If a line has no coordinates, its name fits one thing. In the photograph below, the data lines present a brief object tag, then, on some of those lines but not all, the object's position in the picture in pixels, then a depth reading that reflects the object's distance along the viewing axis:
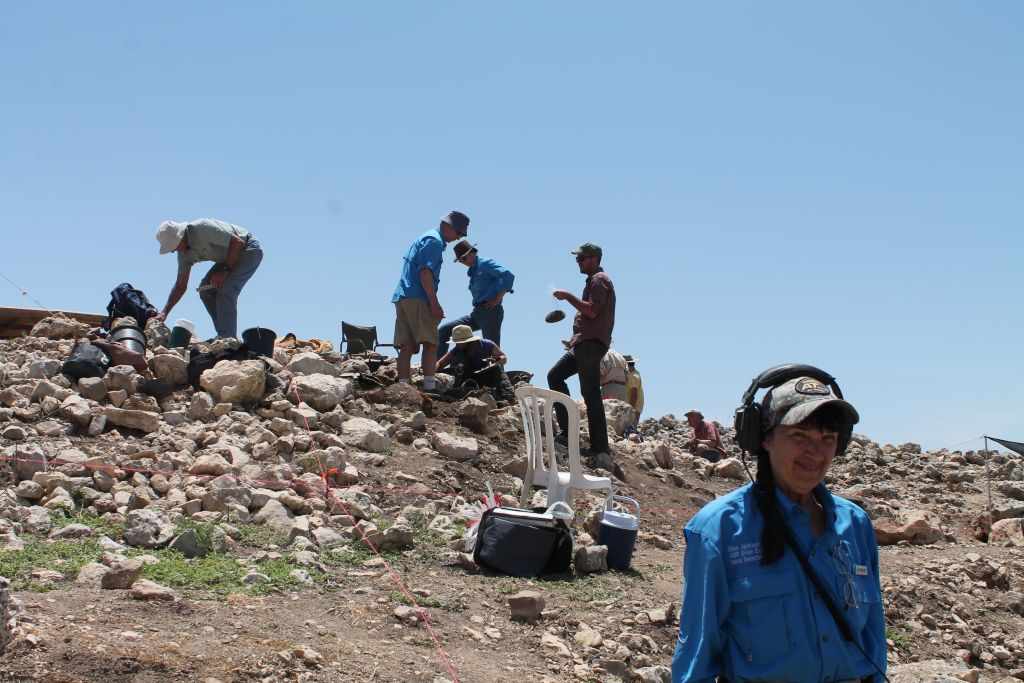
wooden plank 14.15
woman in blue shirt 2.66
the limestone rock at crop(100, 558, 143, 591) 5.64
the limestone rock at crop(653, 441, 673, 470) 12.39
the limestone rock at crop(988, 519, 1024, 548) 10.46
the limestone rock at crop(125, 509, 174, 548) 6.60
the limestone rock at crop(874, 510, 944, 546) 9.93
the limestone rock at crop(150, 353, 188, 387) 10.38
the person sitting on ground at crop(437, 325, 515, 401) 11.77
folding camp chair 14.50
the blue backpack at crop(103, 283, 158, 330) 12.18
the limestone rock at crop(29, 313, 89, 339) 13.35
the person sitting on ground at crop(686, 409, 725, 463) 14.04
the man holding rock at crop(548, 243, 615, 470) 10.09
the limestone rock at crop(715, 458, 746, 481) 12.86
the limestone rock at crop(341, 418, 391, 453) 9.70
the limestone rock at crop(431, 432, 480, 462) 10.04
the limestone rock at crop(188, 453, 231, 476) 8.19
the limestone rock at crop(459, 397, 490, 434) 10.96
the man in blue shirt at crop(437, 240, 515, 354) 12.03
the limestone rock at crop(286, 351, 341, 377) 11.29
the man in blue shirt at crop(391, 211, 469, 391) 10.82
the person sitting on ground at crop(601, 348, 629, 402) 13.67
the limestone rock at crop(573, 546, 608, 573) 7.31
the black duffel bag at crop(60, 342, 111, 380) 10.09
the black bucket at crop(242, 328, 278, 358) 11.34
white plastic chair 8.25
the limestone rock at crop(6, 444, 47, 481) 7.80
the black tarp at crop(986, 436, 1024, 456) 12.66
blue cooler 7.52
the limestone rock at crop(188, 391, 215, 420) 9.74
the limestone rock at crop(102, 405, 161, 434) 9.20
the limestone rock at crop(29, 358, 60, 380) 10.40
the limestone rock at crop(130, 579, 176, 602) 5.47
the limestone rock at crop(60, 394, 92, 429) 9.05
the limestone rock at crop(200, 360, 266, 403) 10.05
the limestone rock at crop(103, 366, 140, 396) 9.95
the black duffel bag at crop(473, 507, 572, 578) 6.98
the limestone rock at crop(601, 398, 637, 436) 13.33
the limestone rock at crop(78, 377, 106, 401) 9.74
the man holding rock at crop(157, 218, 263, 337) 11.57
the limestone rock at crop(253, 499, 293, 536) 7.32
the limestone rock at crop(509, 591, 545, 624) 6.15
